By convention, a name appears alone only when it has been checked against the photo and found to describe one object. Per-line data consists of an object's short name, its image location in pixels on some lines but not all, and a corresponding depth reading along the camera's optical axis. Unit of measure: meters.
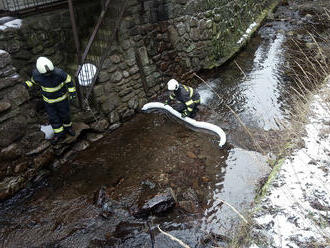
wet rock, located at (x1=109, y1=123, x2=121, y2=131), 6.51
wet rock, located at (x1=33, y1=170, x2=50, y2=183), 5.19
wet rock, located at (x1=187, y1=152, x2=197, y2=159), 5.60
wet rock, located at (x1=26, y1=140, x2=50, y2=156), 5.04
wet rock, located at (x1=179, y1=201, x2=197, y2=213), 4.50
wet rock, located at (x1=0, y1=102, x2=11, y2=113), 4.48
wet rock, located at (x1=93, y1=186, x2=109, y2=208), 4.67
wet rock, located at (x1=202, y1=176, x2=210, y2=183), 5.05
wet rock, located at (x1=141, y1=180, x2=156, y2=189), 4.98
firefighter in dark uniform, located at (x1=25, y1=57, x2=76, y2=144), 4.95
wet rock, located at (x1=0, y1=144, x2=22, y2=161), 4.58
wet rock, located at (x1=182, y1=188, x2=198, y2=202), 4.69
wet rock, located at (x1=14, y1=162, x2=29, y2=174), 4.84
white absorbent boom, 5.89
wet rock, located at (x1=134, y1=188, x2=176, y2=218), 4.41
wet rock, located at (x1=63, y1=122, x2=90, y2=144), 5.69
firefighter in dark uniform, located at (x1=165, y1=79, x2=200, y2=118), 6.20
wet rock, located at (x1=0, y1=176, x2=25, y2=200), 4.70
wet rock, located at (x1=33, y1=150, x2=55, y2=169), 5.14
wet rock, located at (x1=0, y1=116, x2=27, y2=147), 4.55
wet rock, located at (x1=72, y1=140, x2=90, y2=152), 5.89
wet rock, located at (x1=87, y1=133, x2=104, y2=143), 6.14
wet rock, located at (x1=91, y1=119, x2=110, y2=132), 6.19
